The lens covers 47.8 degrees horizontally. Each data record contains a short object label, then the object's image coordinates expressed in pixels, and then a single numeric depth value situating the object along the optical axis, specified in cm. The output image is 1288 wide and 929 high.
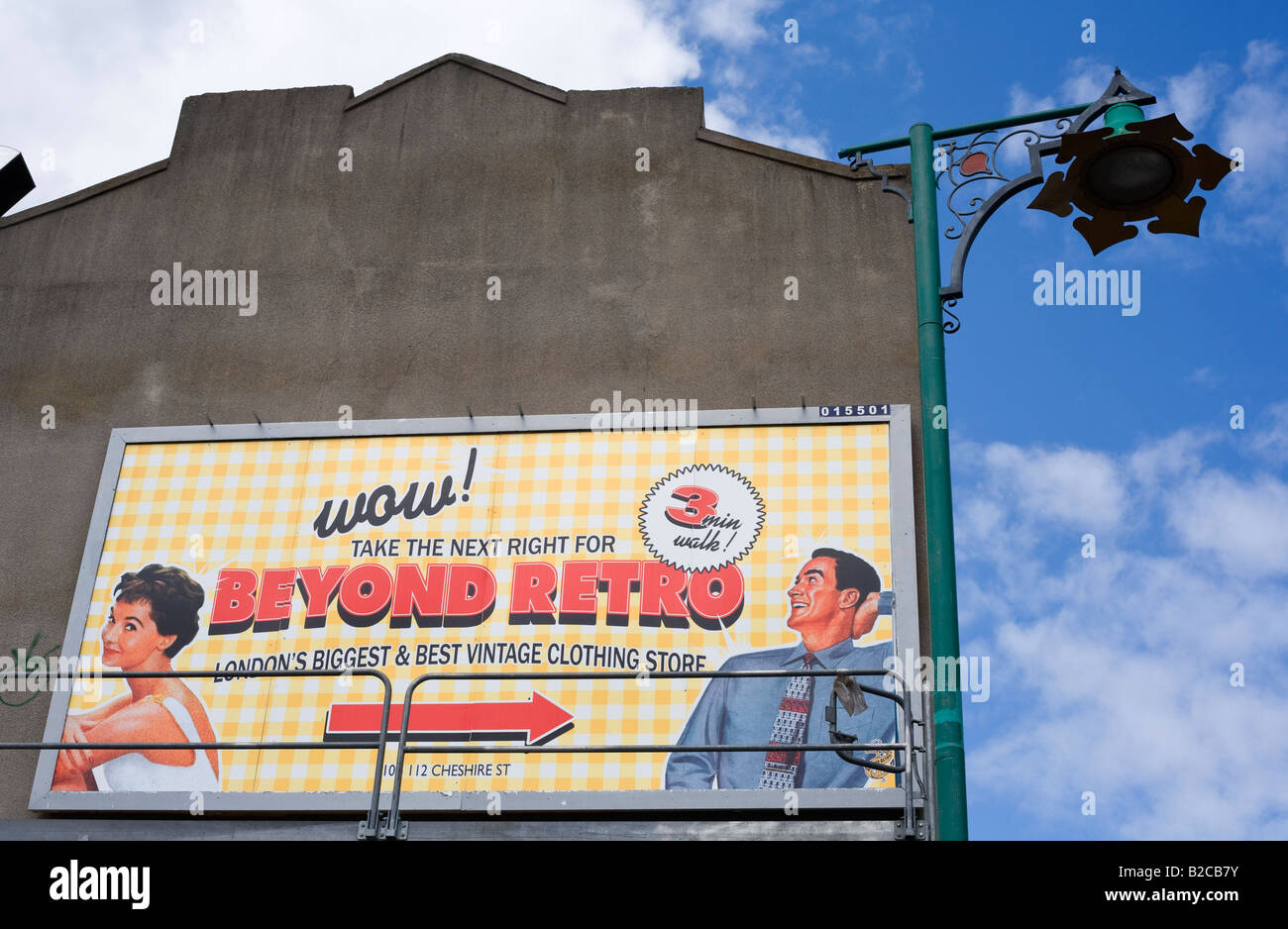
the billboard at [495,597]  1180
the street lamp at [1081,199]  816
